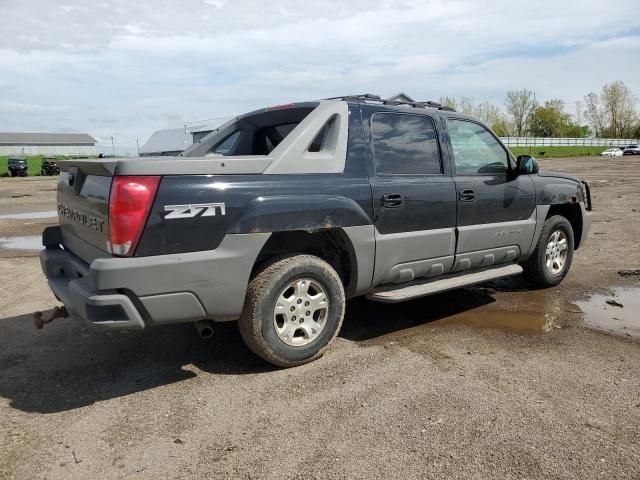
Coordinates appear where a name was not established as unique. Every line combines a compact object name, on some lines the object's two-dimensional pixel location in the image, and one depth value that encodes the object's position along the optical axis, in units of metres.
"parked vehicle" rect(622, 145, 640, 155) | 74.31
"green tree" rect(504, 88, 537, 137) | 112.61
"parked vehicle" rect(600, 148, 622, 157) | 71.32
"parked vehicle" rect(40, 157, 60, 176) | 43.16
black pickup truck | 3.26
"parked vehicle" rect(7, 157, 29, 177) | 41.44
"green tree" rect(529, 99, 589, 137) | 111.06
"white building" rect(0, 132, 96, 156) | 104.47
